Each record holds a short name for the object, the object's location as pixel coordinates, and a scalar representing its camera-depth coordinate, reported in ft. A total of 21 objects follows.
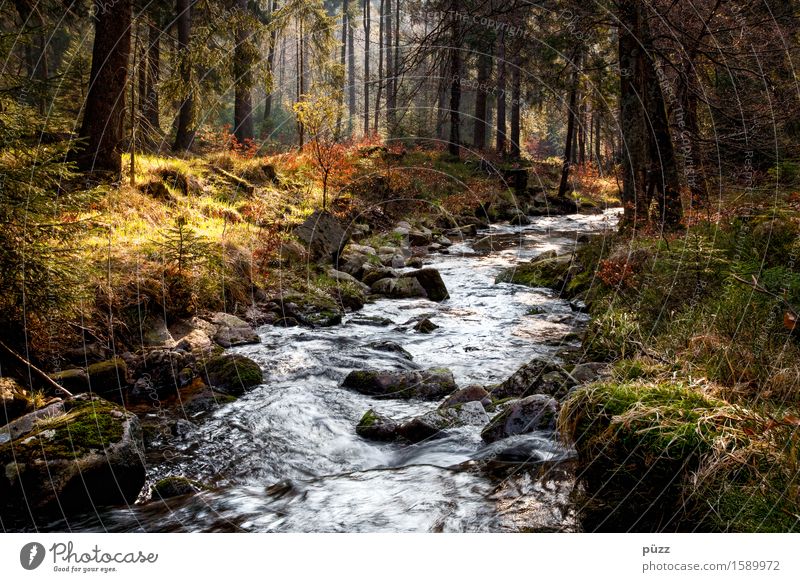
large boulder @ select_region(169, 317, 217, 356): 25.17
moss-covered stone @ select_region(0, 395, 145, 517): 13.62
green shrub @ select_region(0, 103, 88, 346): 15.70
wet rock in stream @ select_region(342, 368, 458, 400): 22.79
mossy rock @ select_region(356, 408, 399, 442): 18.81
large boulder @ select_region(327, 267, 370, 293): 39.84
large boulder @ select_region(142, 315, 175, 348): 24.80
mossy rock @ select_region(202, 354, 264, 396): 22.70
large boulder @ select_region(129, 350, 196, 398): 21.94
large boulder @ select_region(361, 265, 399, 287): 42.75
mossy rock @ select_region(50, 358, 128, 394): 19.54
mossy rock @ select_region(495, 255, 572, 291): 42.14
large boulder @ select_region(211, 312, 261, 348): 27.73
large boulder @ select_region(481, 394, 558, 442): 17.51
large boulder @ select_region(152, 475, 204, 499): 14.80
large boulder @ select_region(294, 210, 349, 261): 42.70
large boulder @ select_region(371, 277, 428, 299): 40.22
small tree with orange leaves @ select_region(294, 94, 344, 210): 50.01
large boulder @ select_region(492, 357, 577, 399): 20.25
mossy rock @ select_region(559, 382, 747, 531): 11.12
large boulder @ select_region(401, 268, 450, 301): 39.55
